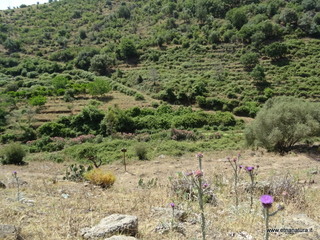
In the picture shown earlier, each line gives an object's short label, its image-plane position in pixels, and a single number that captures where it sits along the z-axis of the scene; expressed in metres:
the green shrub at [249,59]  42.31
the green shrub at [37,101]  34.91
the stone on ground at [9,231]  2.83
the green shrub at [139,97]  39.59
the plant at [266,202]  1.90
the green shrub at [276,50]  43.53
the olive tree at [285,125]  13.66
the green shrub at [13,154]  17.48
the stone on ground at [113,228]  2.97
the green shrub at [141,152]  18.12
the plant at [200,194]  2.19
